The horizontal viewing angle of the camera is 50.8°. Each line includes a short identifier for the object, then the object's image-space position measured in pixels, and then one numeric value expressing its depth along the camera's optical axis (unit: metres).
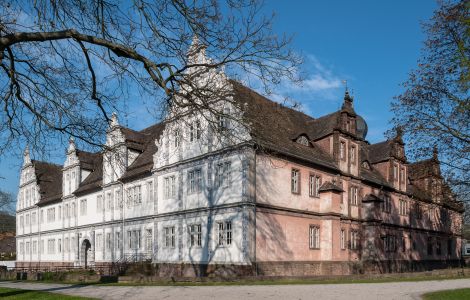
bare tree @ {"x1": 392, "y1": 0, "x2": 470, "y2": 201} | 16.85
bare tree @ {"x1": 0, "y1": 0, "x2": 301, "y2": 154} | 10.44
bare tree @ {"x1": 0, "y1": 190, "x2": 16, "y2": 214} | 61.08
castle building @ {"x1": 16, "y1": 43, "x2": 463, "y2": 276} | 28.58
